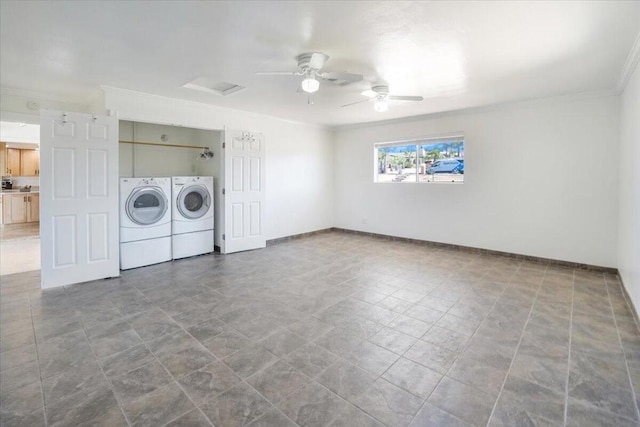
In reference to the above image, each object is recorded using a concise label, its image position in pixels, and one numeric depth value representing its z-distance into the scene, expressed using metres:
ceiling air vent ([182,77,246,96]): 4.20
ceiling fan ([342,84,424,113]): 3.95
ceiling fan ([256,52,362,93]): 2.99
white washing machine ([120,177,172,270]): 4.52
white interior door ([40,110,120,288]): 3.68
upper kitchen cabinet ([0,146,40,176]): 8.58
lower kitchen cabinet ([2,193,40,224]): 8.19
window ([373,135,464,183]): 5.82
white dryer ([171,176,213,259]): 5.08
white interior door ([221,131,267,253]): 5.44
